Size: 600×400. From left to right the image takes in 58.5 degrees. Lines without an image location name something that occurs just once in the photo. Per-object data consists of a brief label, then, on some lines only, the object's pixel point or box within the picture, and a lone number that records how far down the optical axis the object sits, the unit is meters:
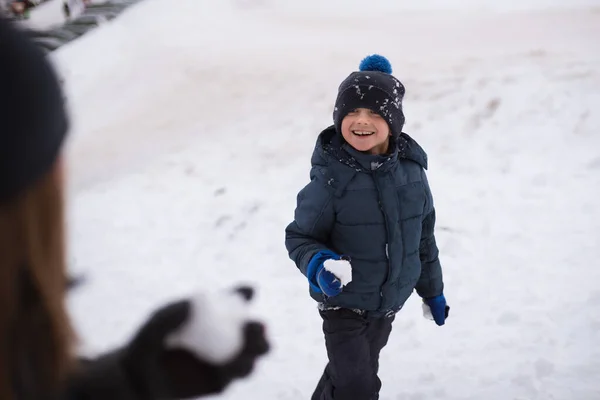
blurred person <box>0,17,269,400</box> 0.64
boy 2.12
